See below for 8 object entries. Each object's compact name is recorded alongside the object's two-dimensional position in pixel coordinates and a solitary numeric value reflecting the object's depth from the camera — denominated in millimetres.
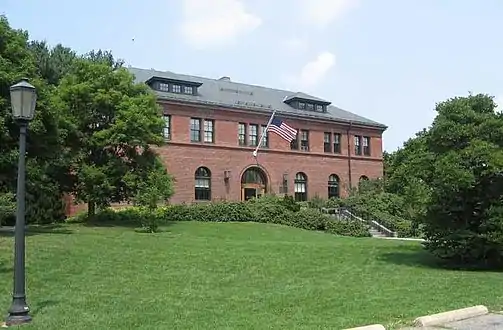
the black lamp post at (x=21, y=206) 8772
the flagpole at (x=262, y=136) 42300
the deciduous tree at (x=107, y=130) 28625
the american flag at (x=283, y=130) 40438
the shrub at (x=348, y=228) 32094
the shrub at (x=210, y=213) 34156
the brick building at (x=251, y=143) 41812
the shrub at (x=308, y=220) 33938
